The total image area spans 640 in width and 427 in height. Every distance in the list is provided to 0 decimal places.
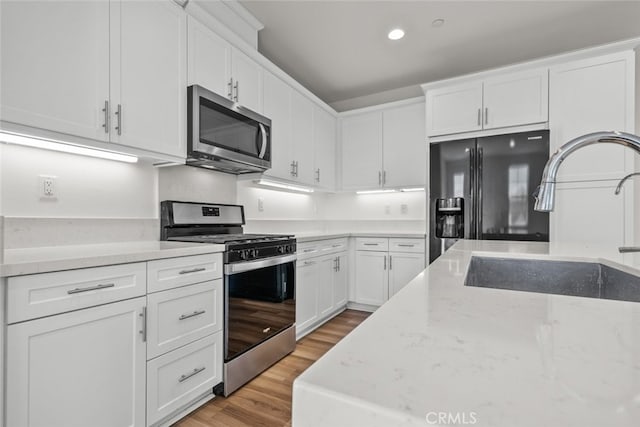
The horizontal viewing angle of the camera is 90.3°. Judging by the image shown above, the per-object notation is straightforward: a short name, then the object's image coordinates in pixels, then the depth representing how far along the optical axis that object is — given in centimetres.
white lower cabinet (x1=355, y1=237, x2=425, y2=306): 330
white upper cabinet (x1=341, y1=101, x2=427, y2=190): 357
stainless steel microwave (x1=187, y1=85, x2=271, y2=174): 197
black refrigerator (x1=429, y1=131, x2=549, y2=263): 273
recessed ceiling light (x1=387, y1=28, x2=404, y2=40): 270
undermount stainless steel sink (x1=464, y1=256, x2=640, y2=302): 108
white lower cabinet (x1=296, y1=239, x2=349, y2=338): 269
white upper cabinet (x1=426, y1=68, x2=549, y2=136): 280
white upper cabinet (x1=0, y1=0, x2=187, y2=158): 128
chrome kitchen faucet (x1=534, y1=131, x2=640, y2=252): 76
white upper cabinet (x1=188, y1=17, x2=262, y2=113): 201
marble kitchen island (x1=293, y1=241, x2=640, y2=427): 25
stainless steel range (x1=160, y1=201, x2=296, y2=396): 189
